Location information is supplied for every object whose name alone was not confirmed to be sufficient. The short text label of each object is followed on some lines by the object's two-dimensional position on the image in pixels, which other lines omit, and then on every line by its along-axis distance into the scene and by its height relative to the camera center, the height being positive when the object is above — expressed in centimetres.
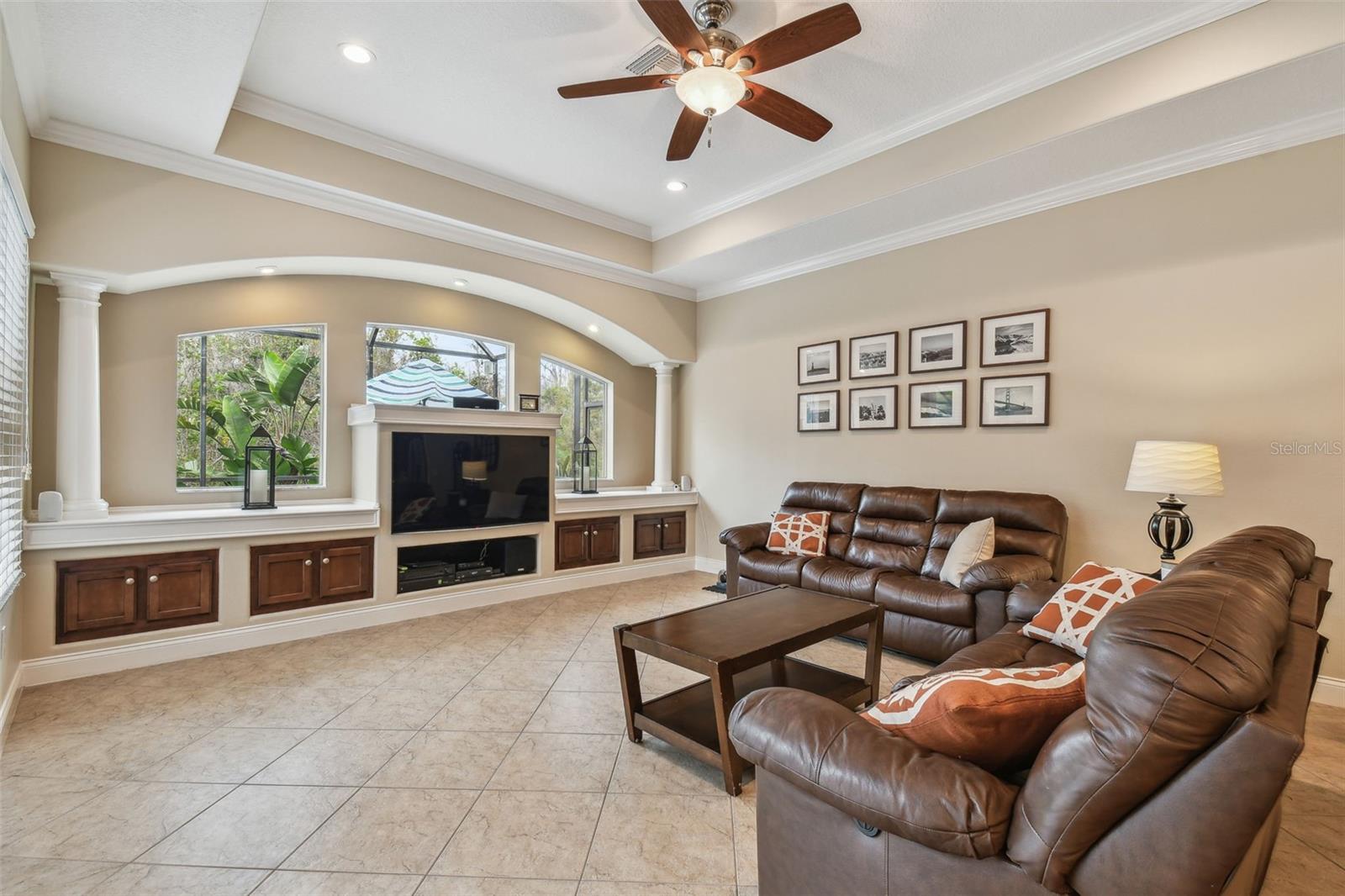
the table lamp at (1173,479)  315 -16
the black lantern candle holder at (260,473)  424 -22
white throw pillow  372 -63
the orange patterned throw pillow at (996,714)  130 -57
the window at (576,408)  631 +38
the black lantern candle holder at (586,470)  614 -26
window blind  269 +27
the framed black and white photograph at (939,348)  460 +74
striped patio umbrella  519 +48
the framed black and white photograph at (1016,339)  419 +74
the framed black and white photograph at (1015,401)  419 +31
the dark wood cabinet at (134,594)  343 -88
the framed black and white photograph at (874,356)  501 +73
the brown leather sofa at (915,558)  352 -73
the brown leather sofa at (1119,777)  93 -59
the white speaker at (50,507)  339 -36
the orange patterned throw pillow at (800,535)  474 -69
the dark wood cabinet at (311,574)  405 -90
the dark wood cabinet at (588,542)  566 -92
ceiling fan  249 +167
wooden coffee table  240 -86
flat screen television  477 -31
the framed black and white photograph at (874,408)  502 +31
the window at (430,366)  521 +68
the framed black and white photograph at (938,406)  461 +30
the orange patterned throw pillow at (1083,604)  254 -66
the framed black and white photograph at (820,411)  539 +30
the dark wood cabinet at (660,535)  620 -92
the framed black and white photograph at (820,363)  539 +72
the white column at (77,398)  356 +25
